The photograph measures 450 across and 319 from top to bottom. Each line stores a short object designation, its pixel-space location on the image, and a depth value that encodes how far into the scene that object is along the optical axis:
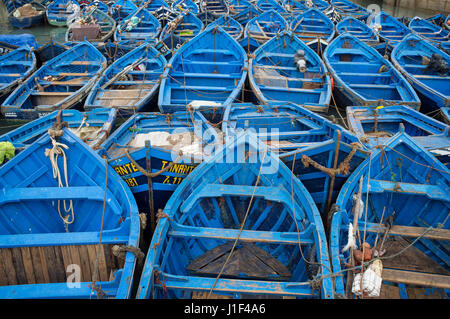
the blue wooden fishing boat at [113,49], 13.33
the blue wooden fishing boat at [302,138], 6.09
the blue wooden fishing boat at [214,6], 19.67
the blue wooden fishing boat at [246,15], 17.83
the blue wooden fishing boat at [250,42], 13.62
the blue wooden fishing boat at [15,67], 10.06
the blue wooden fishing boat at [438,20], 18.42
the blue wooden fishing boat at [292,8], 18.48
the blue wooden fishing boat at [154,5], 19.92
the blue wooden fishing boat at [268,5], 19.73
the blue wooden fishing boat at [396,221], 4.16
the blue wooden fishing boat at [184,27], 14.49
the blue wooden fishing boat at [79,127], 7.04
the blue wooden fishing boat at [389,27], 15.29
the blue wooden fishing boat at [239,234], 4.14
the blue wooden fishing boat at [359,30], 14.48
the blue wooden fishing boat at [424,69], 9.57
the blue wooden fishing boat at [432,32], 13.98
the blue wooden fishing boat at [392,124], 7.13
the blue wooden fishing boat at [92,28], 15.10
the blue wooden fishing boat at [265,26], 14.40
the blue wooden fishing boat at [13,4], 24.92
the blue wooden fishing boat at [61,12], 21.47
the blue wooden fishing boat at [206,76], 8.68
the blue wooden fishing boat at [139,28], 15.05
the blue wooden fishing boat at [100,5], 20.59
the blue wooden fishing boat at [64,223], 4.10
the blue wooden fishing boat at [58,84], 8.97
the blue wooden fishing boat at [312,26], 14.67
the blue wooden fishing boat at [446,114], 8.27
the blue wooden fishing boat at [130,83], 9.08
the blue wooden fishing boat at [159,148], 5.92
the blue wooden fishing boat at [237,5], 20.00
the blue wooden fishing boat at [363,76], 9.18
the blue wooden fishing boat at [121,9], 19.34
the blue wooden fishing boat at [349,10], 19.89
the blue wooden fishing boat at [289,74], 9.28
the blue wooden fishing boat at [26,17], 22.12
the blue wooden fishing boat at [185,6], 20.27
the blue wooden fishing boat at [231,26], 14.84
